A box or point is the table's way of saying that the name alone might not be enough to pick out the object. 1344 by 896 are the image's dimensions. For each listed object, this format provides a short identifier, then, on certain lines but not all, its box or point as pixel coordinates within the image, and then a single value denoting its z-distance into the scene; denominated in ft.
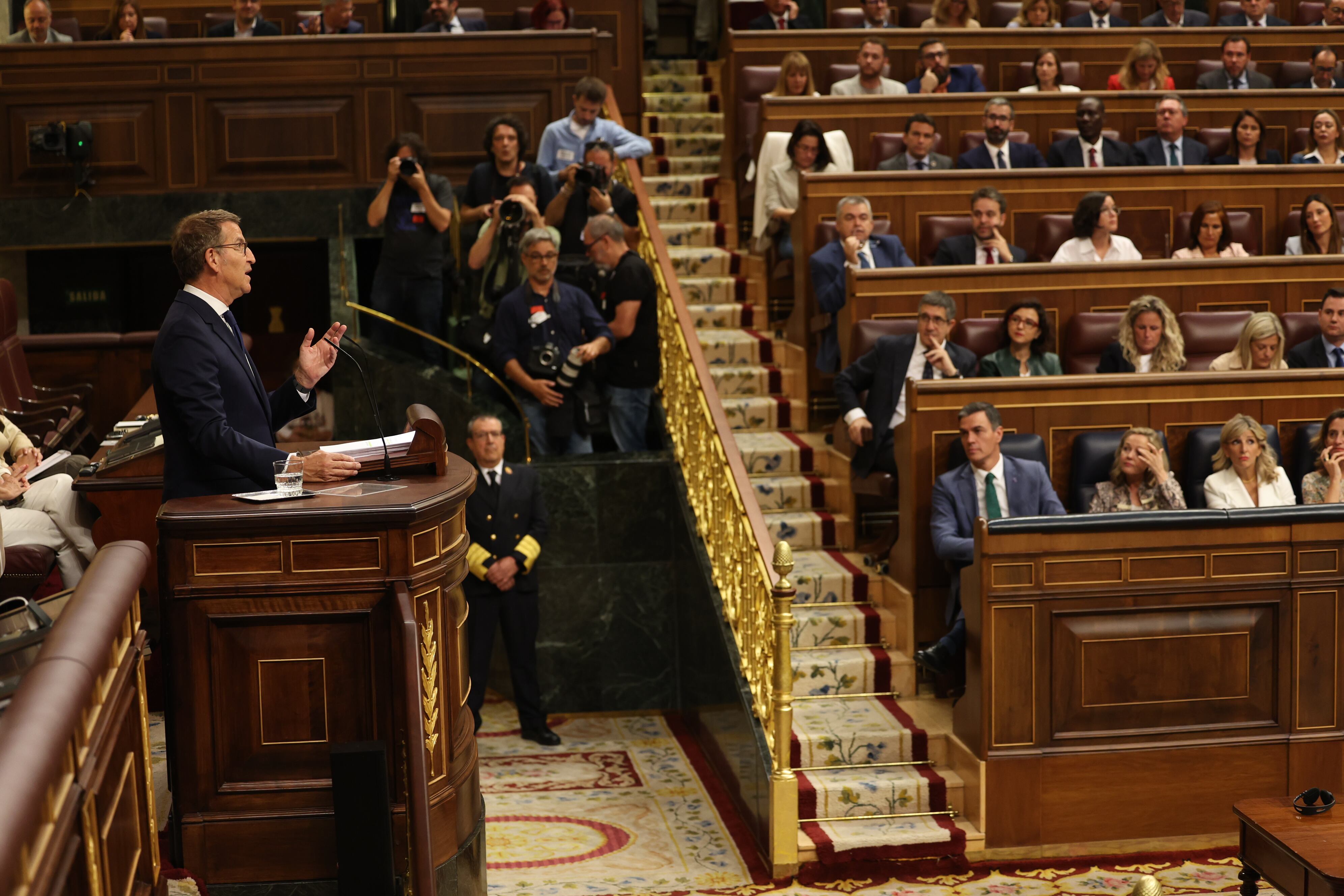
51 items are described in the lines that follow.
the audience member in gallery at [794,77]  47.03
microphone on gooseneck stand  20.18
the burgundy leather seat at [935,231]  40.98
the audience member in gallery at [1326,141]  46.34
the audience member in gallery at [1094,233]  39.27
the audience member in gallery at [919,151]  43.39
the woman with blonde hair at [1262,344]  34.58
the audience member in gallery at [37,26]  48.08
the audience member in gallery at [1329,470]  31.09
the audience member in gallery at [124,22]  50.29
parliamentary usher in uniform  35.65
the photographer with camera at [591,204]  42.47
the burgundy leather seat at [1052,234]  41.17
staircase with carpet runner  29.09
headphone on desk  24.08
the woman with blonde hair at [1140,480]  30.94
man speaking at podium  18.57
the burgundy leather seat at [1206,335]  36.50
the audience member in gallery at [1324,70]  52.06
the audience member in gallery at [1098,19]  57.31
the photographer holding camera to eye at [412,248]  43.04
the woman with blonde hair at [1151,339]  34.53
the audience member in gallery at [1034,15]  56.54
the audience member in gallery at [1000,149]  44.27
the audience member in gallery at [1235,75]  52.08
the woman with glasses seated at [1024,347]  34.58
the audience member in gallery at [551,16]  51.78
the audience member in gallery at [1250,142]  46.70
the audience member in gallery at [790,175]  42.34
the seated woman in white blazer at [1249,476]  30.89
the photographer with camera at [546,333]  37.83
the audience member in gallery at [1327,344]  35.55
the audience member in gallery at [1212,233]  40.75
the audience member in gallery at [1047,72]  50.49
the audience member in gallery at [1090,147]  45.29
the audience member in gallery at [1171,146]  46.42
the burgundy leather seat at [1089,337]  36.45
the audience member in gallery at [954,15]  56.49
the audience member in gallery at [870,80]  48.24
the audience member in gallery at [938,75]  50.62
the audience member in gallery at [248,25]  50.62
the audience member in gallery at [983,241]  39.14
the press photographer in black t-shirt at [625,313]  38.81
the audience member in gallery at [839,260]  37.58
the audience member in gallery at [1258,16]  58.08
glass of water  18.48
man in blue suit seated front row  30.30
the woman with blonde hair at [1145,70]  50.19
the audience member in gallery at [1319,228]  41.16
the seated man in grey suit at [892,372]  33.81
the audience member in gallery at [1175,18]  57.47
